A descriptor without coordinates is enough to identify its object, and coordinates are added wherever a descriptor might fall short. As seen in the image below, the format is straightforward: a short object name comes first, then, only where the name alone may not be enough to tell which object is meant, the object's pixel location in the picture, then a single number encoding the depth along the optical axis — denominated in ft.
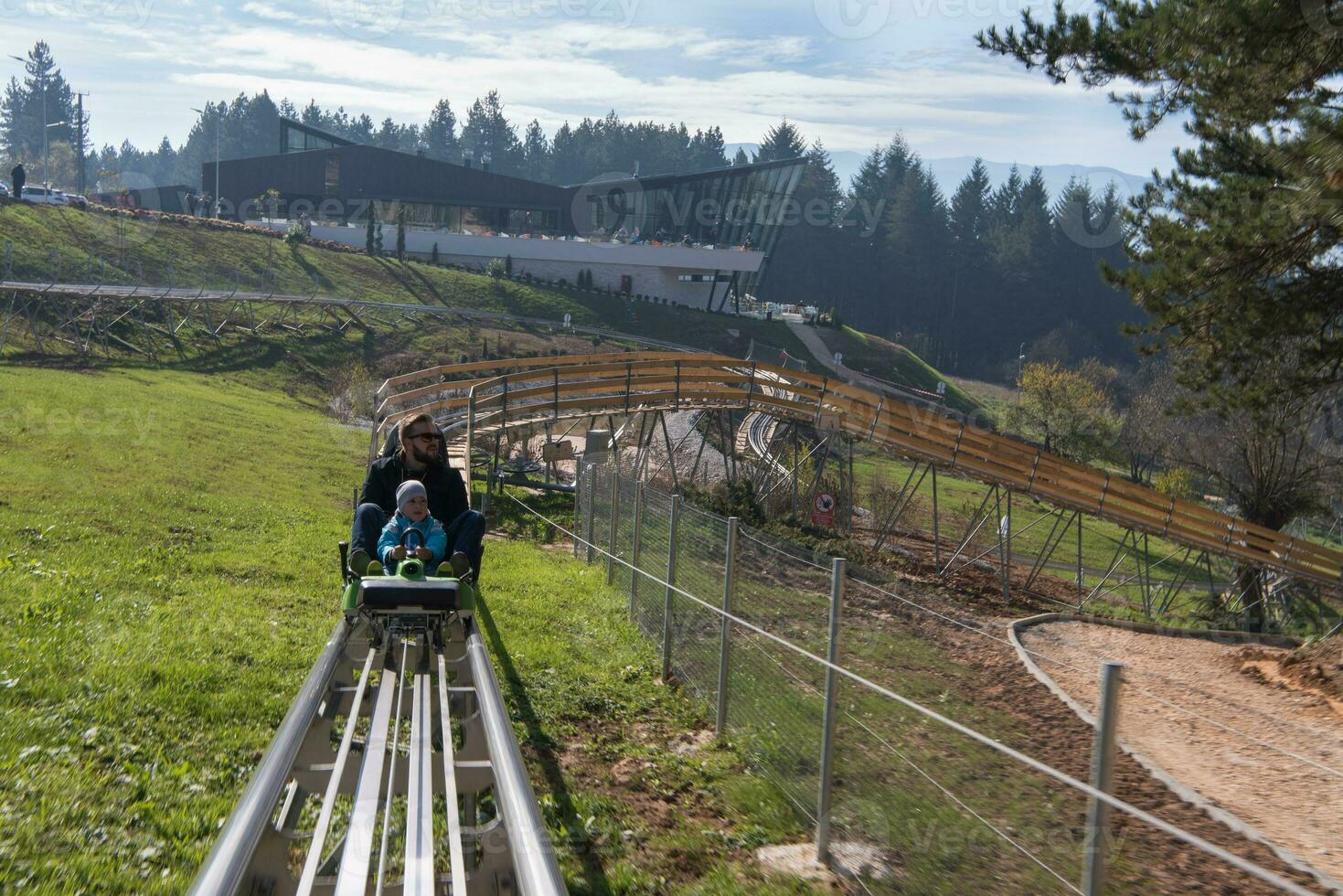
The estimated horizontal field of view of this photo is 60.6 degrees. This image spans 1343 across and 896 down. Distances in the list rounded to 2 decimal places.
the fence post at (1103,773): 12.91
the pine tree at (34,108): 566.35
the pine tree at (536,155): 602.85
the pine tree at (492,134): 616.80
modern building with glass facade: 278.87
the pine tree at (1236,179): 42.80
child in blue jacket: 26.38
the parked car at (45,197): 211.00
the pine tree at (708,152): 592.60
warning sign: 100.32
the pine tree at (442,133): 647.15
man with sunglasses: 29.43
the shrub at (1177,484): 165.37
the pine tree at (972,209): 461.78
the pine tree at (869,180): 509.35
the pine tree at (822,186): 472.85
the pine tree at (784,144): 517.14
